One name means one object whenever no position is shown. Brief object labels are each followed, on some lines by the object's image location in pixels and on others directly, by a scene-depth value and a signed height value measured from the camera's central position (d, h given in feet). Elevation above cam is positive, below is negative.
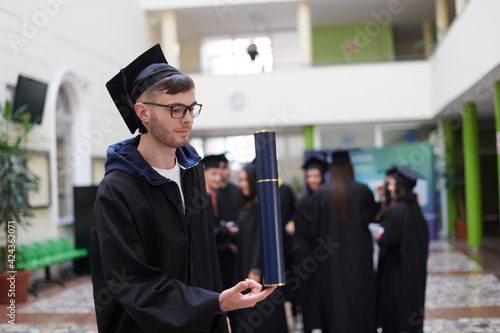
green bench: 29.07 -3.88
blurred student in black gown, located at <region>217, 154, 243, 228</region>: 20.96 -0.78
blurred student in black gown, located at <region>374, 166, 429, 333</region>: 16.90 -2.46
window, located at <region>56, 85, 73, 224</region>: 38.37 +1.85
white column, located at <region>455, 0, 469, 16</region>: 38.34 +10.61
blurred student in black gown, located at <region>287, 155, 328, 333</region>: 19.76 -1.77
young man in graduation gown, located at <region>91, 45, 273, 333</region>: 5.87 -0.49
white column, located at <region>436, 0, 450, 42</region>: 48.67 +12.80
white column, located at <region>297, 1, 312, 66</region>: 51.21 +12.38
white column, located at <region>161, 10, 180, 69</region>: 51.01 +12.59
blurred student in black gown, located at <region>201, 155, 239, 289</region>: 19.38 -1.78
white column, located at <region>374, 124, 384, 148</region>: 51.57 +2.99
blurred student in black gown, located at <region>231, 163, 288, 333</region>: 17.06 -2.54
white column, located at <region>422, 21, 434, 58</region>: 54.10 +12.72
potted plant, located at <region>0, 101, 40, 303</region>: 27.37 -0.62
